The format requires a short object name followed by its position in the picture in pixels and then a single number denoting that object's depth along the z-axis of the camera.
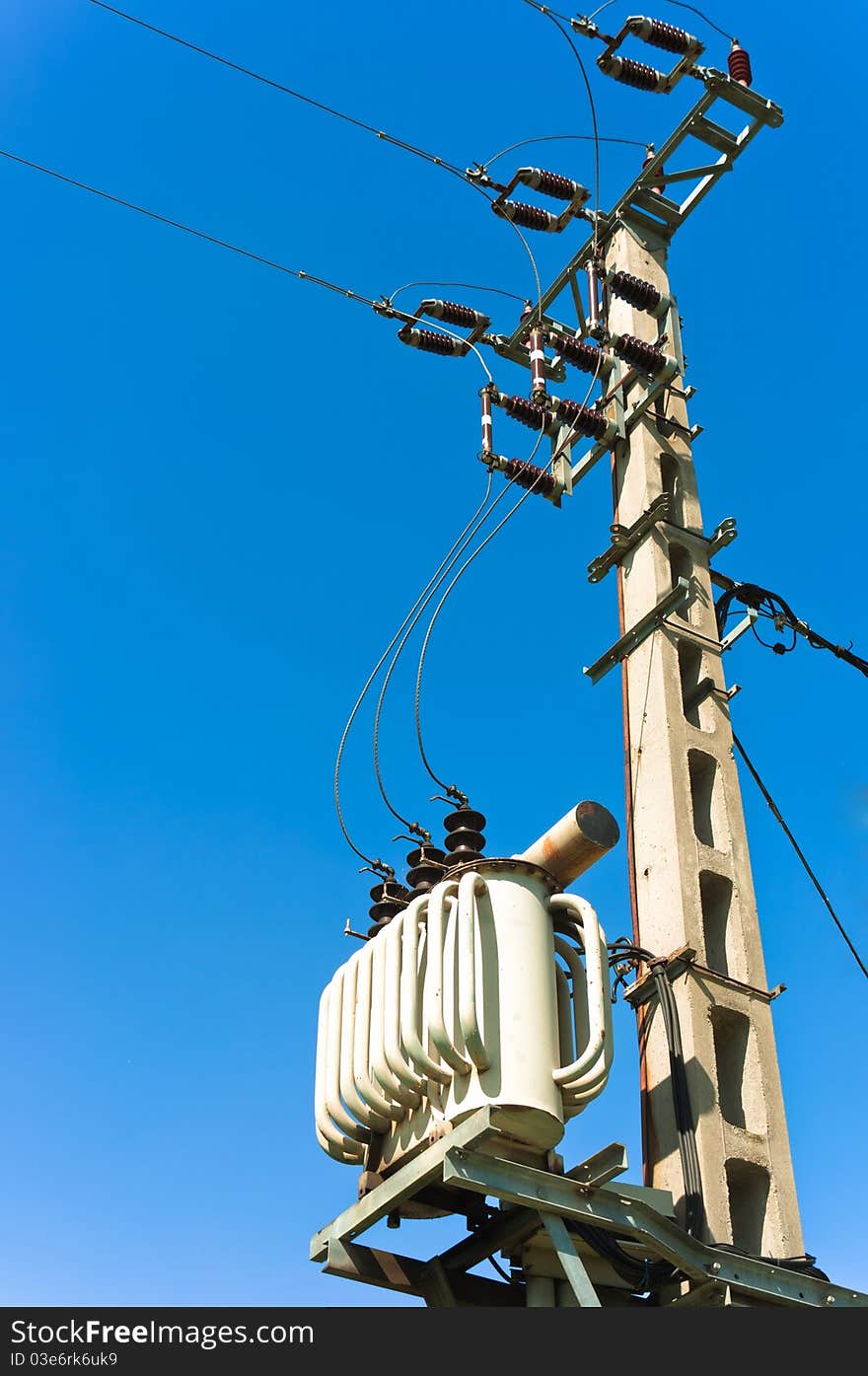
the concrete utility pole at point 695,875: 8.89
